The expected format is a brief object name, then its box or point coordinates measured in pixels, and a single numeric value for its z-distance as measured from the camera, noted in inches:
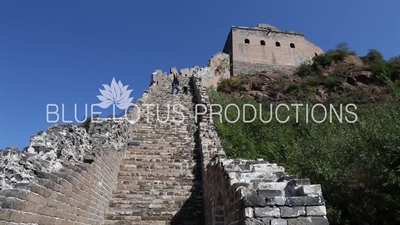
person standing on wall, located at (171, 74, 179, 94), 713.2
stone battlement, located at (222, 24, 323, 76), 1214.9
